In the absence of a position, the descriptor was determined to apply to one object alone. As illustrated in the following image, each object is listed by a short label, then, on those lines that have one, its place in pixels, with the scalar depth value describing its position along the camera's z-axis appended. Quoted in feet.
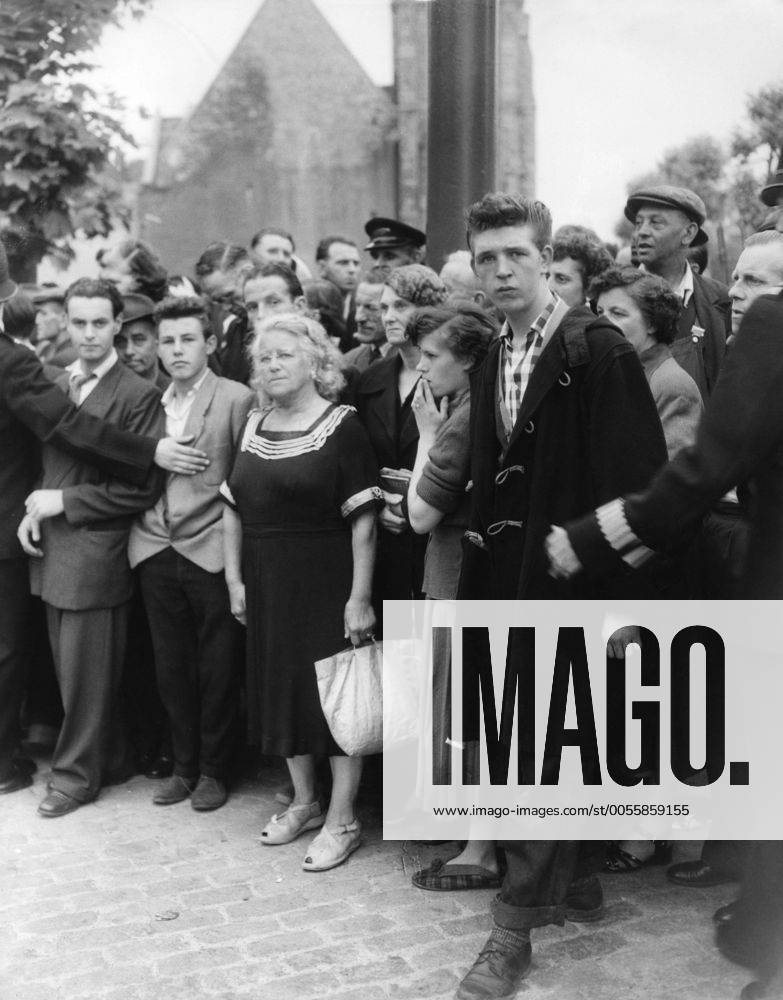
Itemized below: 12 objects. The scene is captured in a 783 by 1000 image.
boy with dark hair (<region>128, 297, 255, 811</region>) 16.47
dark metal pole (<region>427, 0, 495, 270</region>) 17.78
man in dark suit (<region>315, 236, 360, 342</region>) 24.67
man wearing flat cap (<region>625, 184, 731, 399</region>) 15.99
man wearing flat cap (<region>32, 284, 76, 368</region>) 25.49
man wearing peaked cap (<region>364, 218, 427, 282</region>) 20.74
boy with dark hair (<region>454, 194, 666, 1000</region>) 11.20
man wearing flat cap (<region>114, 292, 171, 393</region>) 18.99
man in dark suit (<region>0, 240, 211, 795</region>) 16.52
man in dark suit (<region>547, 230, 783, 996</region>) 9.69
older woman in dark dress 14.84
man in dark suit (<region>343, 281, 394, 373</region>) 18.01
